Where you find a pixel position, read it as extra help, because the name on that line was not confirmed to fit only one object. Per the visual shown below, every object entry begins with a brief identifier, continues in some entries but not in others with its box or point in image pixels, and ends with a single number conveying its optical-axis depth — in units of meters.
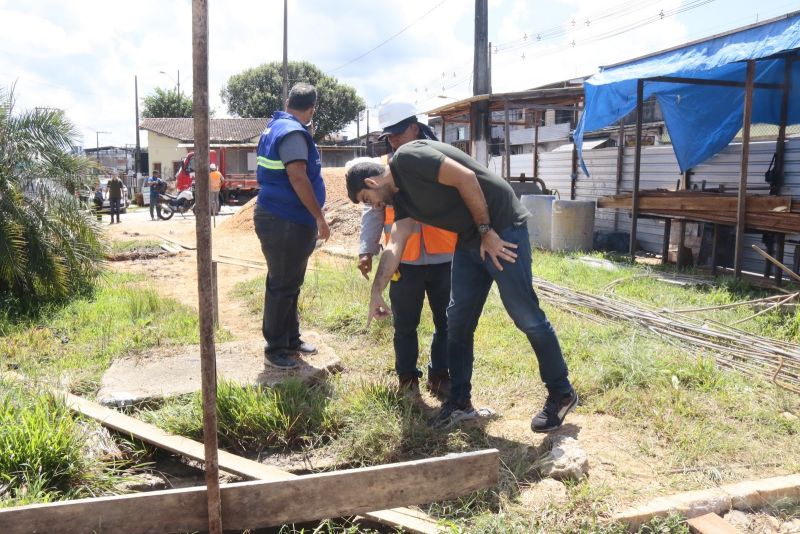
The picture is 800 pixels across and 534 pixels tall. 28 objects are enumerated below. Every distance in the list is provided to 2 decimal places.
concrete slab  3.91
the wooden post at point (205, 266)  2.04
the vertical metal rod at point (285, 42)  25.13
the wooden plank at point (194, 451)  2.63
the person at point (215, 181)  13.55
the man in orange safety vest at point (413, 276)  3.63
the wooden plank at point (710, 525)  2.48
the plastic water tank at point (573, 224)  9.99
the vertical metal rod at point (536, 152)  13.84
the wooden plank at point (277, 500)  2.44
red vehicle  20.91
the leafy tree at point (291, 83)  43.44
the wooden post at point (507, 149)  11.97
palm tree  6.04
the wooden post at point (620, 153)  11.20
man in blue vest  3.97
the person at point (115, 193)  19.25
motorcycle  20.14
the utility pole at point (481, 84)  13.66
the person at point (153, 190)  20.59
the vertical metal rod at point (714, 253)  8.24
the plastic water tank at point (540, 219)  10.52
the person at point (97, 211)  7.55
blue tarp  7.38
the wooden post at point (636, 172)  9.05
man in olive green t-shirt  3.08
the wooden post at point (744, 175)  7.11
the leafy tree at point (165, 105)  50.38
